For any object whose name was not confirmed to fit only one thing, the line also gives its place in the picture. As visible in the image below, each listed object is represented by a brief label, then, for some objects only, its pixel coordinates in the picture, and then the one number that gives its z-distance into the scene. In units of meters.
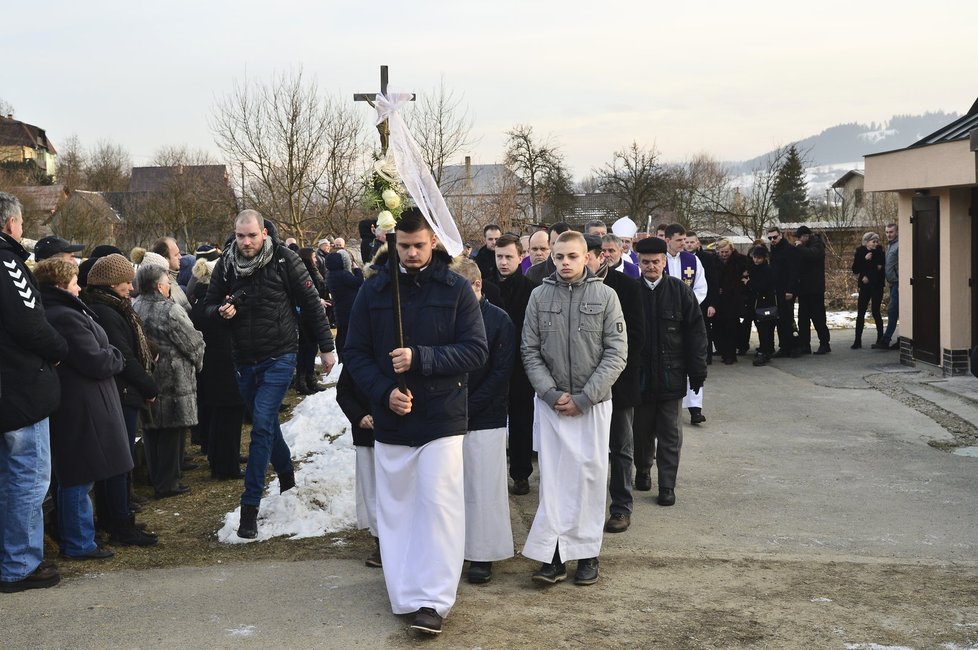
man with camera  6.80
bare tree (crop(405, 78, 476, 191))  31.59
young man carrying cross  5.19
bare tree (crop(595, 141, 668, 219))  46.06
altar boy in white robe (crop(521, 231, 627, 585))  5.95
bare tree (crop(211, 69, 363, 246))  29.02
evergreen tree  57.28
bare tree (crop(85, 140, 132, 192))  80.12
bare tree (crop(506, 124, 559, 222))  42.28
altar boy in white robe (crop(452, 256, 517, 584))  5.93
